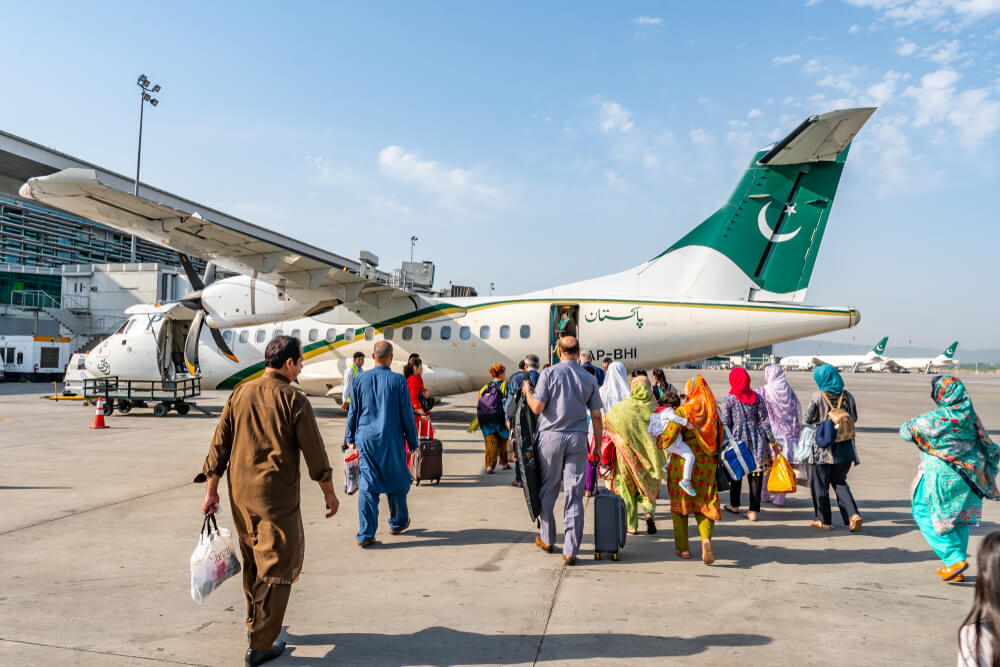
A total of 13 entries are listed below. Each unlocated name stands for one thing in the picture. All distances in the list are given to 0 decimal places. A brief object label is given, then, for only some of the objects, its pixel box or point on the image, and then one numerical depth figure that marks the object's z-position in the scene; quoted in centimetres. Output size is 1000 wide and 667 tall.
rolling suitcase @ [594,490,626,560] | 561
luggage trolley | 1664
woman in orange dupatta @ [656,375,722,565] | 559
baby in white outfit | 556
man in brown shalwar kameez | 358
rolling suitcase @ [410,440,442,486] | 860
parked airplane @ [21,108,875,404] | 1303
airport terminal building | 3916
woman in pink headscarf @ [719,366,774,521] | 719
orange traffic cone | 1400
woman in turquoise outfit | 493
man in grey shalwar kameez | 552
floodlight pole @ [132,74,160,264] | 3647
